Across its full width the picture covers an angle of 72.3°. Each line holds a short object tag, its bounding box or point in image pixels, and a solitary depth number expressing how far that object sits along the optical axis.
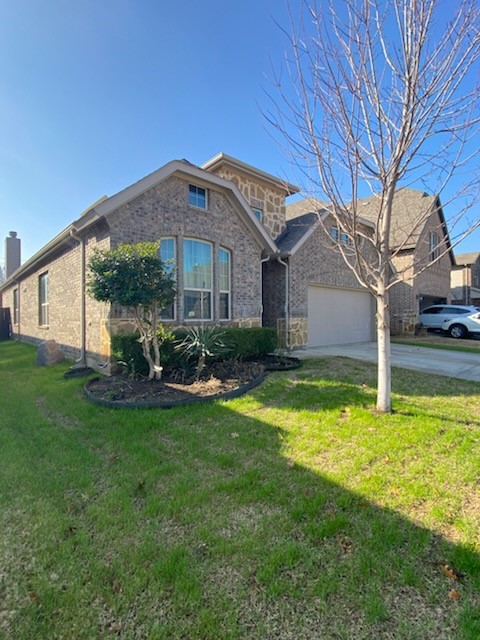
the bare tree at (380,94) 4.14
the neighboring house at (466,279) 27.56
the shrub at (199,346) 7.01
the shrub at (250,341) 8.76
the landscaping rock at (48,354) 9.79
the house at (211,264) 8.45
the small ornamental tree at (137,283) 6.34
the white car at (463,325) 16.95
